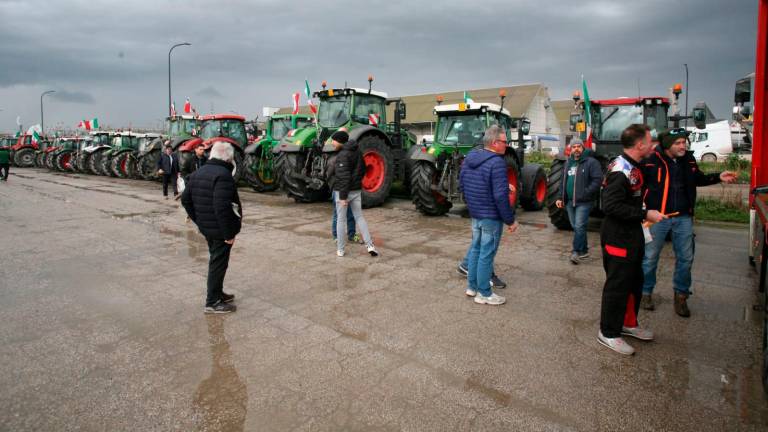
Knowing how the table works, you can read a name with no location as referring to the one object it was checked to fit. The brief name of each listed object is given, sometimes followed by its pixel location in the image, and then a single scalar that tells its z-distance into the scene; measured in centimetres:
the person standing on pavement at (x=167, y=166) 1344
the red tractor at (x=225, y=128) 1620
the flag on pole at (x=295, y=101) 1521
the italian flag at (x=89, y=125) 2770
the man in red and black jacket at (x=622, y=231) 354
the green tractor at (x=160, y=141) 1879
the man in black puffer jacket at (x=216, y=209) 433
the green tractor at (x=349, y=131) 1116
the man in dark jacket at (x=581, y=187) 618
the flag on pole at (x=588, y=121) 844
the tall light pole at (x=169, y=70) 2628
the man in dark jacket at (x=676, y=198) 419
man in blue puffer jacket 454
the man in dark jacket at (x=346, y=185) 645
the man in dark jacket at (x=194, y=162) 903
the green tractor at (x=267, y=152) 1418
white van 2341
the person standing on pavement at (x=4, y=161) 1956
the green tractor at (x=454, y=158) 950
